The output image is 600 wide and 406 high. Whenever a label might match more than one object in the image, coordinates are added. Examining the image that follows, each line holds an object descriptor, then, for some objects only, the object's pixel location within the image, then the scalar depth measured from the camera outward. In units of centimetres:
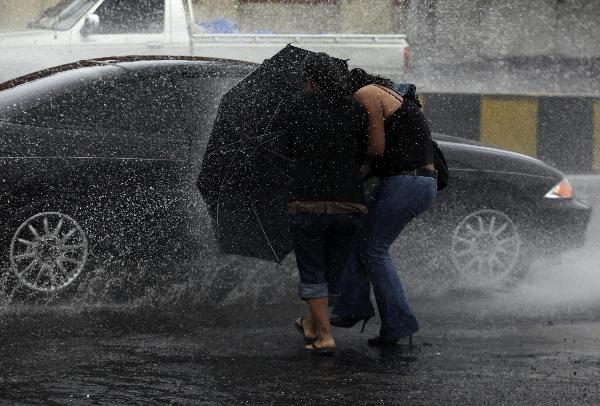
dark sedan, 1480
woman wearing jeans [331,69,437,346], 1305
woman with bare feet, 1259
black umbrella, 1368
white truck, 3047
